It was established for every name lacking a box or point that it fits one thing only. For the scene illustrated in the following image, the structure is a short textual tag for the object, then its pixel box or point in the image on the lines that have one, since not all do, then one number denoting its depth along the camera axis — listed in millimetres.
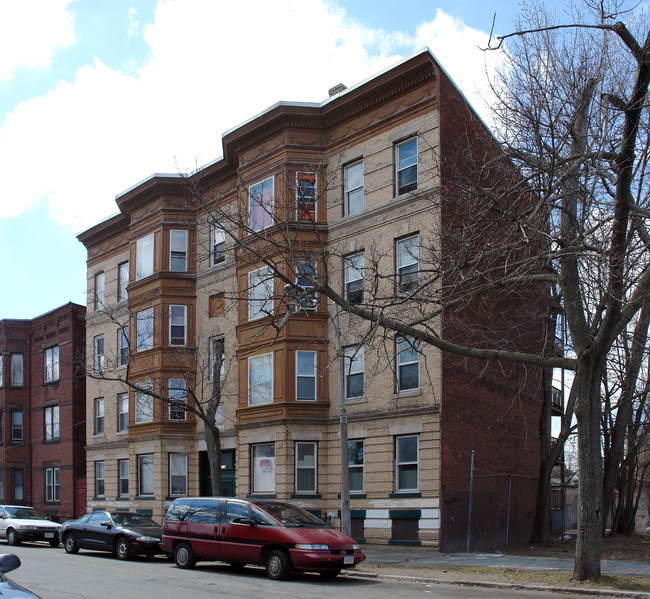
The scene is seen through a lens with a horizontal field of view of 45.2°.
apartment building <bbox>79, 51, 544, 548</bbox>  22328
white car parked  24719
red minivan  15008
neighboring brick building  37688
